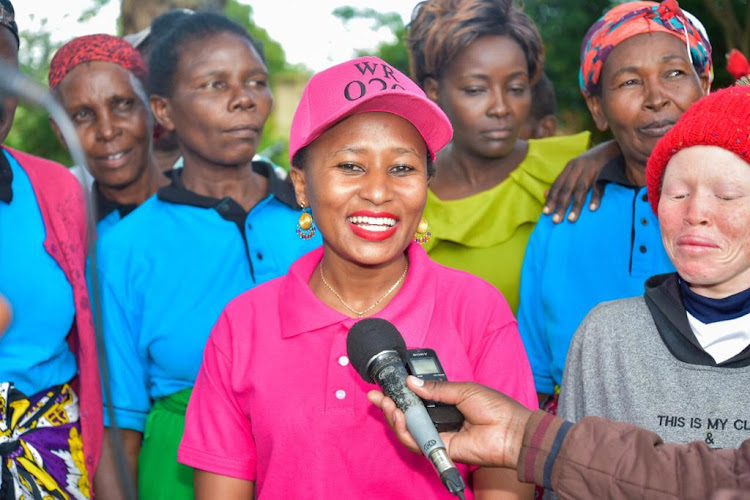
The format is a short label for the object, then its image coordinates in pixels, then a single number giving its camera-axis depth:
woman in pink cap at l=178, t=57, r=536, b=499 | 2.65
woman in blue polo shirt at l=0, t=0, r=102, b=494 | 3.07
